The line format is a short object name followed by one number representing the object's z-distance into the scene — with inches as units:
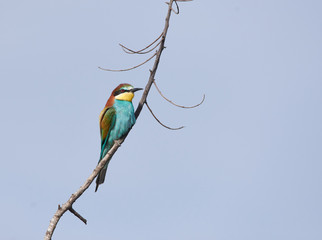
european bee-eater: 506.3
